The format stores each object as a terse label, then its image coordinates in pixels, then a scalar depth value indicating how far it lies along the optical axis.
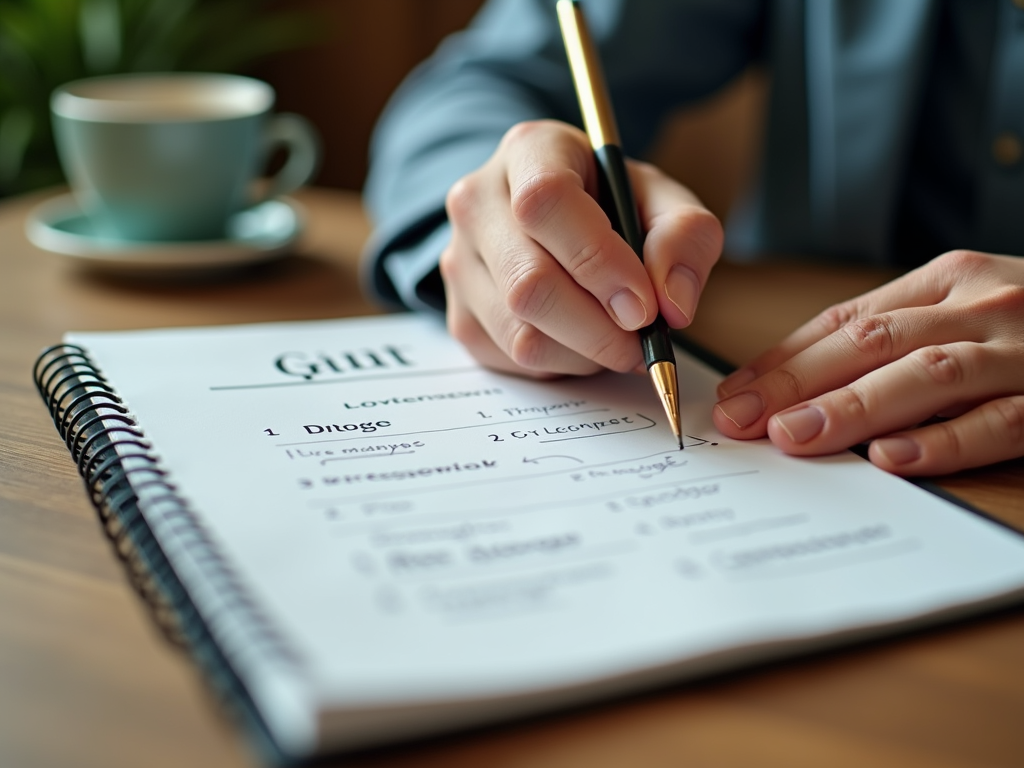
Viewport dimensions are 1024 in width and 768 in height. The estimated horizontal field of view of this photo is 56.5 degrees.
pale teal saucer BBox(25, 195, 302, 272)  0.68
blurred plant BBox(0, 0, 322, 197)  1.56
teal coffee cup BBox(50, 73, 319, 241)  0.68
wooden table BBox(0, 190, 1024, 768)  0.26
